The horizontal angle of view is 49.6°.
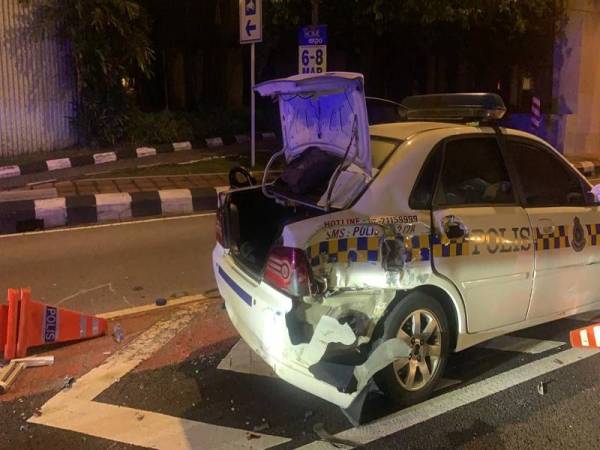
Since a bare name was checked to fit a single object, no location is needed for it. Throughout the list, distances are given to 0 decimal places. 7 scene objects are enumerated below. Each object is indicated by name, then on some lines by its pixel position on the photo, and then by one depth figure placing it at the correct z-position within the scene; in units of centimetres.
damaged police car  331
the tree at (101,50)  1145
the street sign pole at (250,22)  1025
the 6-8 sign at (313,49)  1033
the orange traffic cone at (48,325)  421
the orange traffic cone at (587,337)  380
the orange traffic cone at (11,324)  417
